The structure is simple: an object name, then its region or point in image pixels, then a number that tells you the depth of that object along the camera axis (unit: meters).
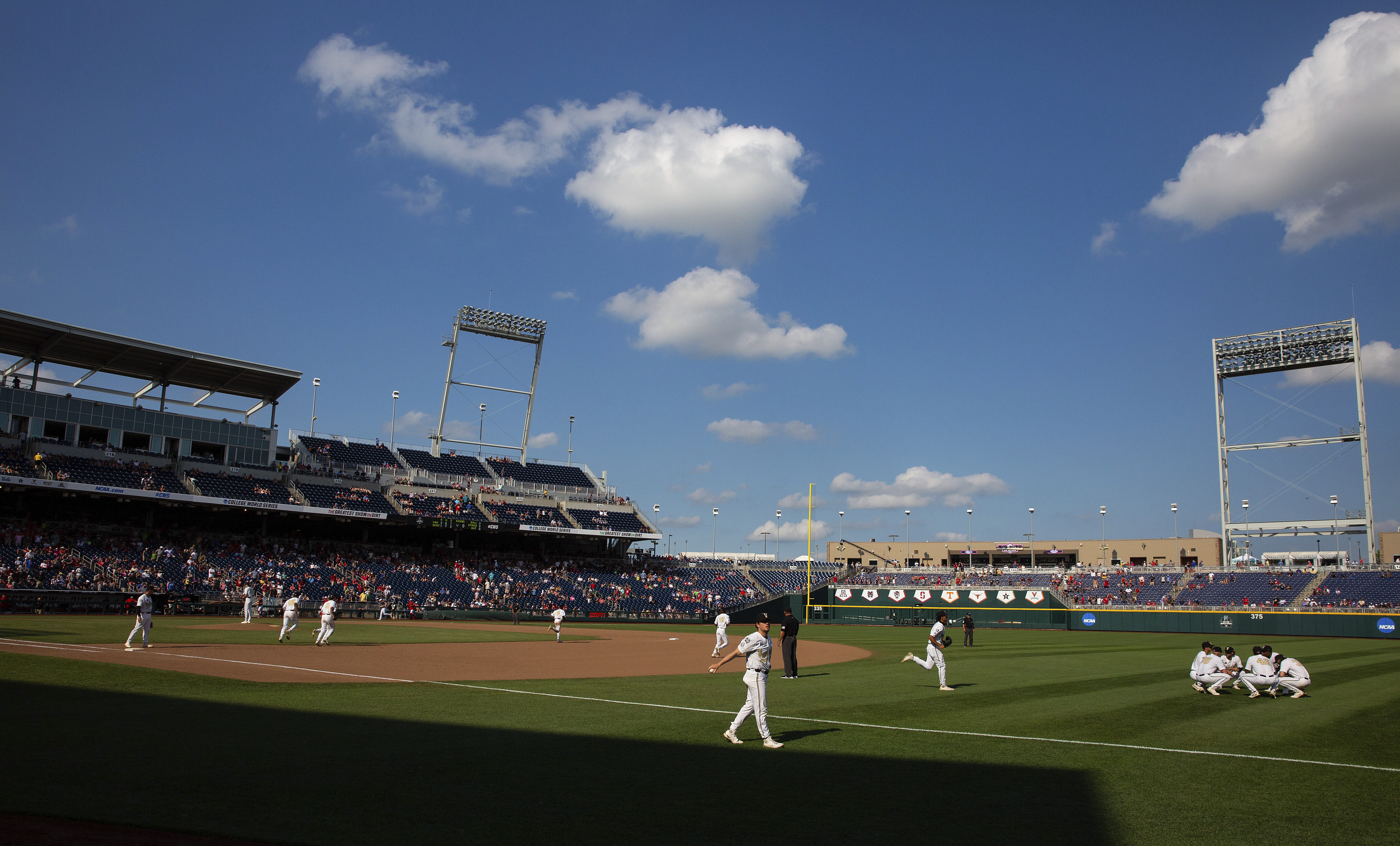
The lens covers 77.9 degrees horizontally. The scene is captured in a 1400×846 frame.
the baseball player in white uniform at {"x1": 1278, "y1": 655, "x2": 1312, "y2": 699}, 18.45
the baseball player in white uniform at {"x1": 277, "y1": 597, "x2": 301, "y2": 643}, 27.03
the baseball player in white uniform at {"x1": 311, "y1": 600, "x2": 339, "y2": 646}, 26.62
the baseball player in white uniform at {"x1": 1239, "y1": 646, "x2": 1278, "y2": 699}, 18.45
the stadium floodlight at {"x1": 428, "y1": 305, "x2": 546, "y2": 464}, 72.00
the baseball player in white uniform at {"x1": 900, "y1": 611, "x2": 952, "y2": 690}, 18.44
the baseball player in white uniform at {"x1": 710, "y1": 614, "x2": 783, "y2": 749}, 11.24
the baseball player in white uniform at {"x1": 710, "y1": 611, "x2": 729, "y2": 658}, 23.65
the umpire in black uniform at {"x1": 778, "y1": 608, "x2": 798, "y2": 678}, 20.66
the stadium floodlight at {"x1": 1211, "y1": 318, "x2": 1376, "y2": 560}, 61.44
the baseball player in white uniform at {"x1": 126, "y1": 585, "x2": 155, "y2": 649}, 22.06
